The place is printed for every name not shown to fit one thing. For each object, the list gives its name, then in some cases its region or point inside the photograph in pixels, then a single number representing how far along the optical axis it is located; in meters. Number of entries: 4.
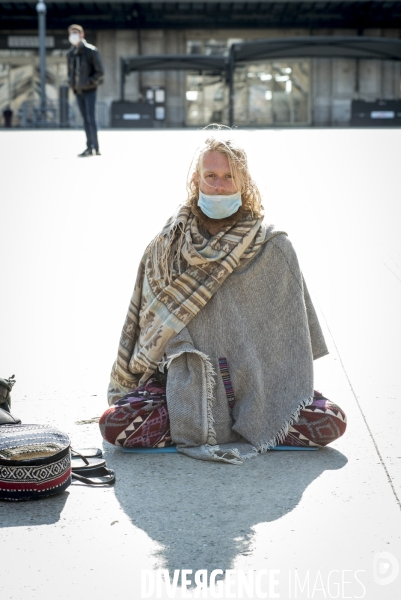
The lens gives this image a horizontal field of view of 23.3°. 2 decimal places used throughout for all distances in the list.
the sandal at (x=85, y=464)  3.49
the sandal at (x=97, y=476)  3.43
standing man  14.00
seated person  3.73
